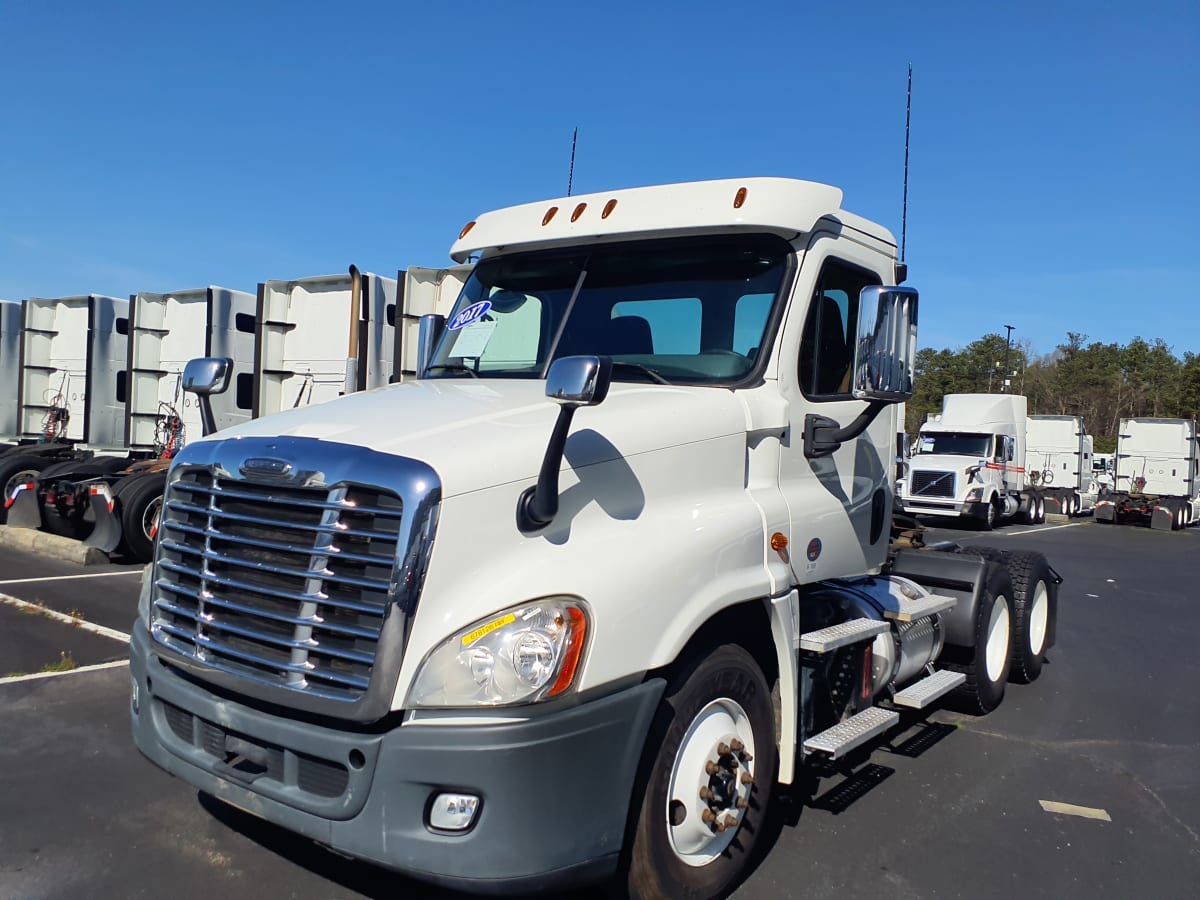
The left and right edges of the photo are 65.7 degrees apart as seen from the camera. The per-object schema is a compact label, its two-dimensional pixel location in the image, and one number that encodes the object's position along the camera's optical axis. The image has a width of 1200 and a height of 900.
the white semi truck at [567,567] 2.73
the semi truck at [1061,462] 32.31
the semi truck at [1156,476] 28.81
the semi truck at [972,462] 24.31
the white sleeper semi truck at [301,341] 11.34
